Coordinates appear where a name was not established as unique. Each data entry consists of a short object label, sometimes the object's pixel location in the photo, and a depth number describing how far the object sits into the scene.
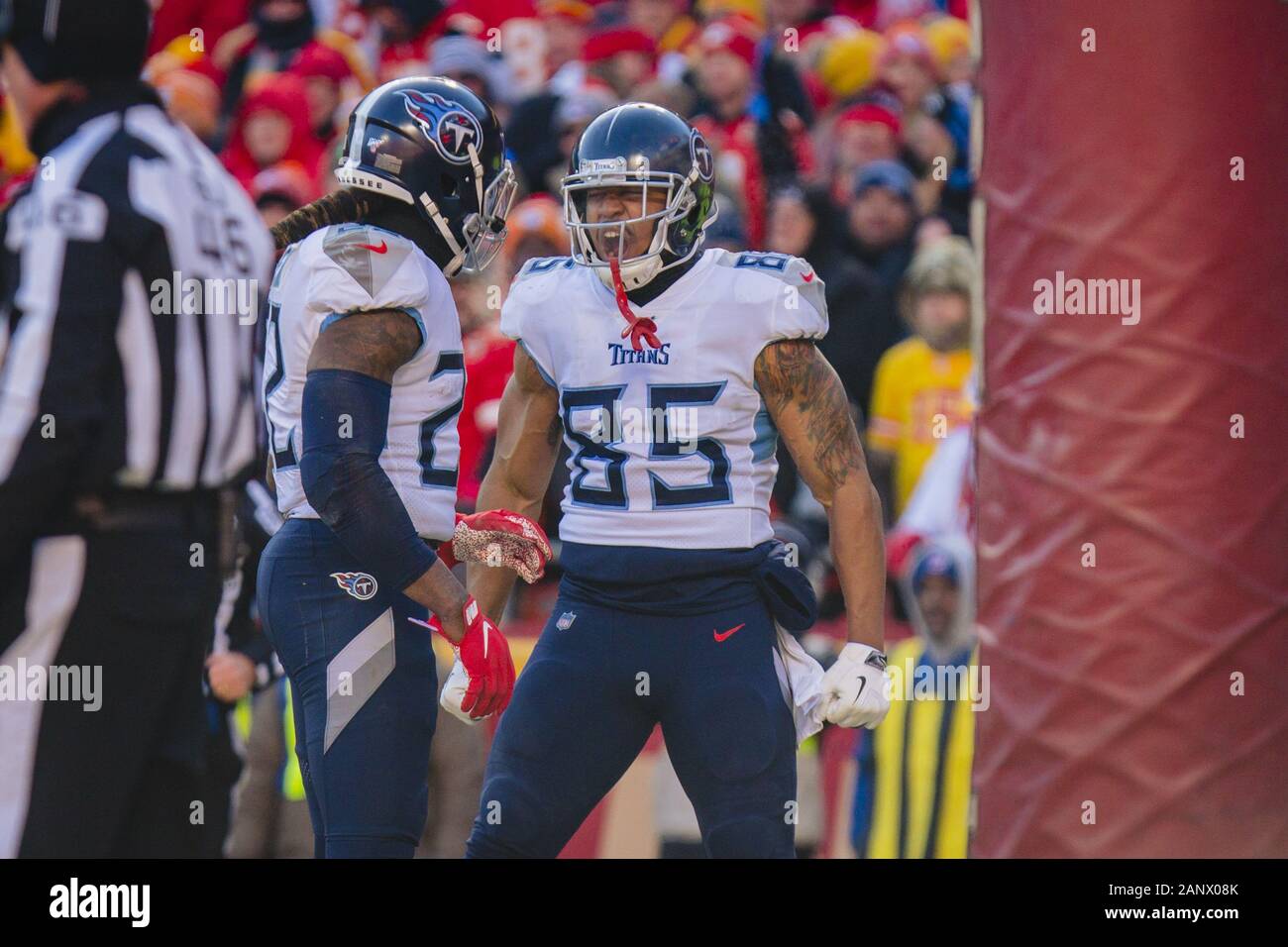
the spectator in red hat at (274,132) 9.68
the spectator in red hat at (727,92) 8.47
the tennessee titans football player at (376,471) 4.09
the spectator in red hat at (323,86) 9.99
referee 3.67
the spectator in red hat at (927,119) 8.53
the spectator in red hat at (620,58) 9.75
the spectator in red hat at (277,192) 8.74
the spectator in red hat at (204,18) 10.96
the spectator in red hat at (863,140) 8.68
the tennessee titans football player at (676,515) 4.41
